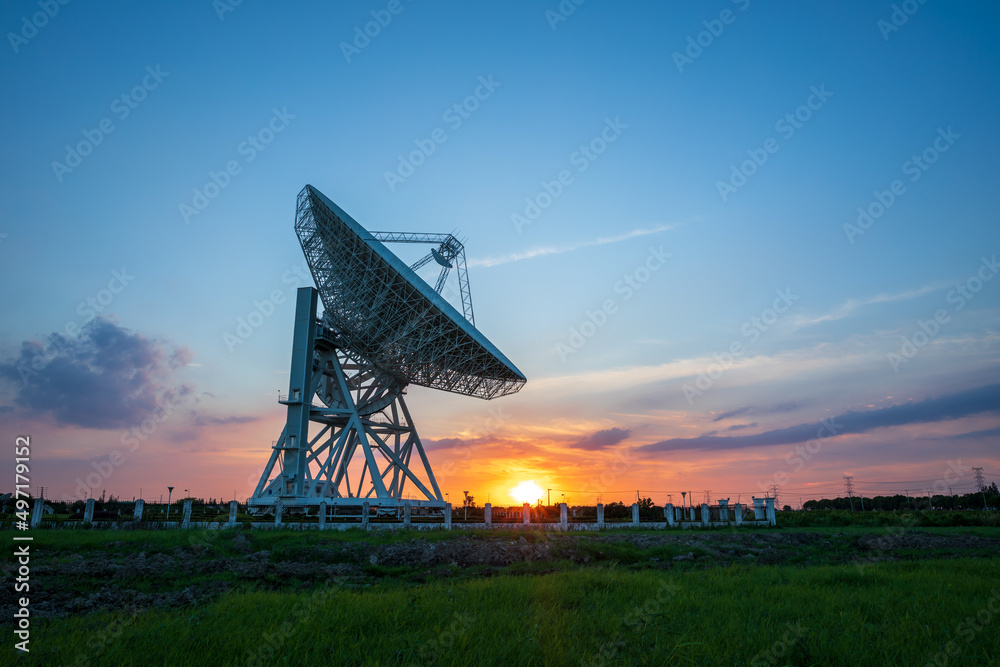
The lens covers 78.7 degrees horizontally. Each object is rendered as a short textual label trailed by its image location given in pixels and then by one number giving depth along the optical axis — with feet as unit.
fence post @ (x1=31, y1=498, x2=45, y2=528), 74.42
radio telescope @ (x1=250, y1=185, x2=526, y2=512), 95.66
